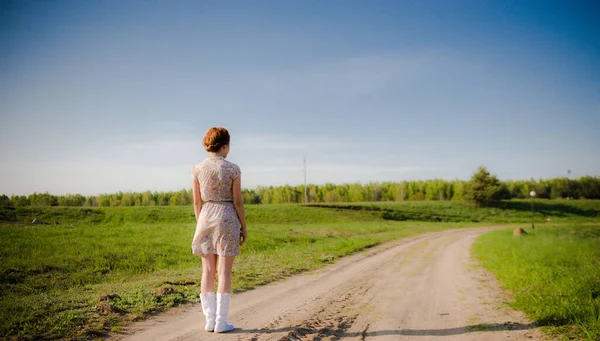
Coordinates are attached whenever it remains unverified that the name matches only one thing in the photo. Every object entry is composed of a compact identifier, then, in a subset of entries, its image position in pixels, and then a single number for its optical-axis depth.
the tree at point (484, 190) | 70.56
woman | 4.91
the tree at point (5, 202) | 30.37
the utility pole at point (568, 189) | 100.94
